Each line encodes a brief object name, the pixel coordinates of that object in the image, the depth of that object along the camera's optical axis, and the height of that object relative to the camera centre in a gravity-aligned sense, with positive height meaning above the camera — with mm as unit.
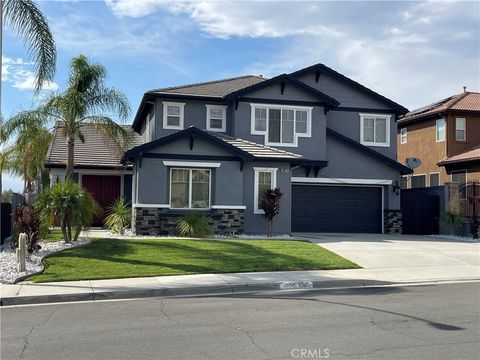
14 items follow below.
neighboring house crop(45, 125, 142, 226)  24812 +1496
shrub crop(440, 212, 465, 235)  24203 -467
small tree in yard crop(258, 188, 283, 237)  21297 +132
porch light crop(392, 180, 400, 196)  25938 +974
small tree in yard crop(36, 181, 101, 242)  16828 -95
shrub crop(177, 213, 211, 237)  19609 -715
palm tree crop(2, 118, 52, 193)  21859 +2492
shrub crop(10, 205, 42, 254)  14945 -605
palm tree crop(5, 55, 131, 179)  20984 +3630
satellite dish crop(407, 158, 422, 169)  27562 +2230
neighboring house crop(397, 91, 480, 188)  30344 +3996
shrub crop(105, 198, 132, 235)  20641 -529
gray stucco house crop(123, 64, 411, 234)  21047 +2036
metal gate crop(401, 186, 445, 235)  25750 -20
